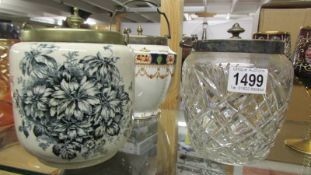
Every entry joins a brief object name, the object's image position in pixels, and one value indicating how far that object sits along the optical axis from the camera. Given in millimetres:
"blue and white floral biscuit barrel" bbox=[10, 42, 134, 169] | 290
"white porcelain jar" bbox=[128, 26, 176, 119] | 500
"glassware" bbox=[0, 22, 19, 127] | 468
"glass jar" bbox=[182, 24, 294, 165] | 365
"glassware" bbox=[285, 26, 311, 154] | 475
